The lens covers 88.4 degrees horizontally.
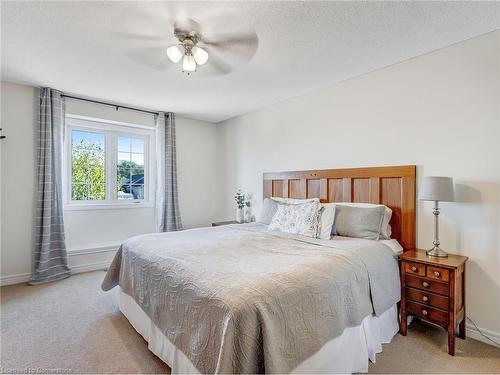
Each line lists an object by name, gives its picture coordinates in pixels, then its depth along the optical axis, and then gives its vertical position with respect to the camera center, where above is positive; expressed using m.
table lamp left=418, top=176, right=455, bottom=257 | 1.98 -0.05
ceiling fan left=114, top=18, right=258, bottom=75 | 1.94 +1.19
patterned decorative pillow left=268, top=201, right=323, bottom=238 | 2.52 -0.35
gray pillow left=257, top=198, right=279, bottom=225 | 3.22 -0.32
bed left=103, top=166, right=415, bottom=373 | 1.19 -0.64
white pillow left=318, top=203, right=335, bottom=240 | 2.44 -0.35
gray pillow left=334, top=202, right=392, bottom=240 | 2.39 -0.39
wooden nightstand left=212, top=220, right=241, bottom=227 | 4.11 -0.61
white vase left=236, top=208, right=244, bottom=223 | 4.18 -0.48
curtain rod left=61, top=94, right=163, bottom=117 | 3.46 +1.20
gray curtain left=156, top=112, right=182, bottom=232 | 4.18 +0.09
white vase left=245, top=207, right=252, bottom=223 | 4.19 -0.49
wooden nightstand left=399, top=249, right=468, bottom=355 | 1.84 -0.81
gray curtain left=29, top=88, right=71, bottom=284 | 3.16 -0.13
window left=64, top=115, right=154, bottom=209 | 3.71 +0.35
